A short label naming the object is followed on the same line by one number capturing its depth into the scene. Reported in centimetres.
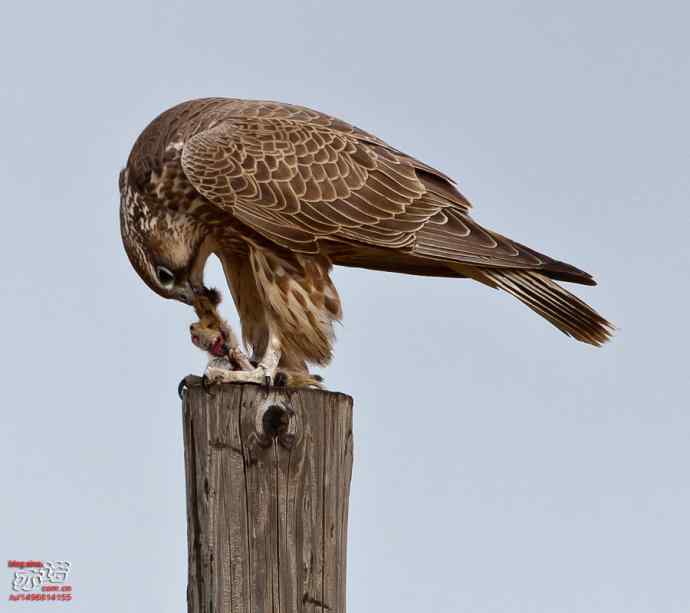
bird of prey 1254
